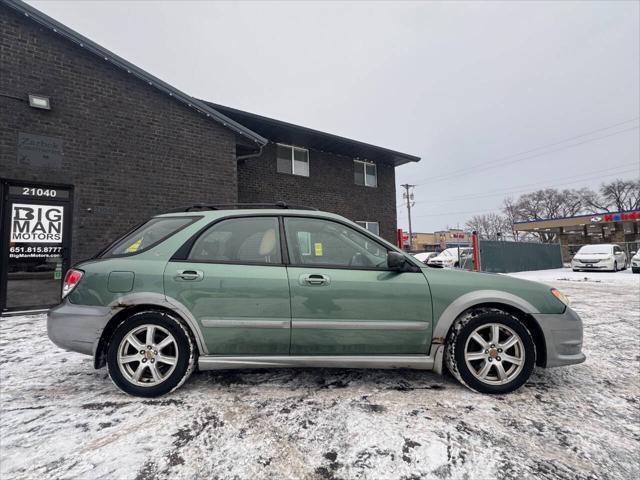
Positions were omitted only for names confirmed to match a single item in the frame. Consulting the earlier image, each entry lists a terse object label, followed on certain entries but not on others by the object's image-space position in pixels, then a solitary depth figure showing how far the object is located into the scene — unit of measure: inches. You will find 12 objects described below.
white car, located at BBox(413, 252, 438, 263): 940.2
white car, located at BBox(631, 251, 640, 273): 621.4
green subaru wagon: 98.7
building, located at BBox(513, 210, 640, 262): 1074.9
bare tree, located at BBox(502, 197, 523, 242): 2206.0
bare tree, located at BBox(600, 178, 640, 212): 1786.4
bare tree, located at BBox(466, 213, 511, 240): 2447.1
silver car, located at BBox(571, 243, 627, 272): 652.7
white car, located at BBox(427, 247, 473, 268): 783.7
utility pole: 1670.8
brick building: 227.1
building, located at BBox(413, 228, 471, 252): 2315.5
